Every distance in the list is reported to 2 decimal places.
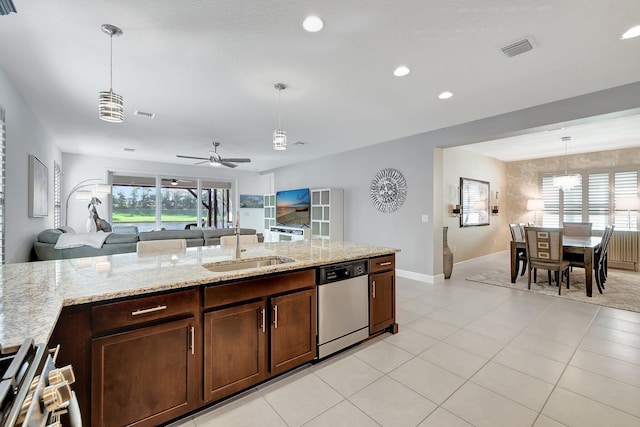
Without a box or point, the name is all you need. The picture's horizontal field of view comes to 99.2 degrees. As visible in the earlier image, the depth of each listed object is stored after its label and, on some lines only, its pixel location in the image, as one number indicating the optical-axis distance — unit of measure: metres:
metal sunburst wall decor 5.16
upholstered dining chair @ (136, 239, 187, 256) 2.60
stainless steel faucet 2.40
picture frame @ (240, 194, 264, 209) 9.33
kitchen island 1.34
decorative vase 4.98
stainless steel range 0.56
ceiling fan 4.96
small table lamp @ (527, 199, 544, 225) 6.79
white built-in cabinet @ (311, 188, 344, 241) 6.25
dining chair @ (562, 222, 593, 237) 5.47
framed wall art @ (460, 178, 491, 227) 6.12
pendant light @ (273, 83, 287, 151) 2.98
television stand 7.02
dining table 3.96
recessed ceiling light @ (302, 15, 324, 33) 1.93
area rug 3.78
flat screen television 7.04
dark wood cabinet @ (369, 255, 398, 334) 2.66
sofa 3.67
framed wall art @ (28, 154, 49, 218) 3.50
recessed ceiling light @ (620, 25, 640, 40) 2.08
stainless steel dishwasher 2.30
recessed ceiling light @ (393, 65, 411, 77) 2.62
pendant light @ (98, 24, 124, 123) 2.02
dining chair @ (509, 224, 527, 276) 5.02
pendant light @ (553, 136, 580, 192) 5.64
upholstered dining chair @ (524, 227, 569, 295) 4.12
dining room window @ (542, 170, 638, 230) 5.88
